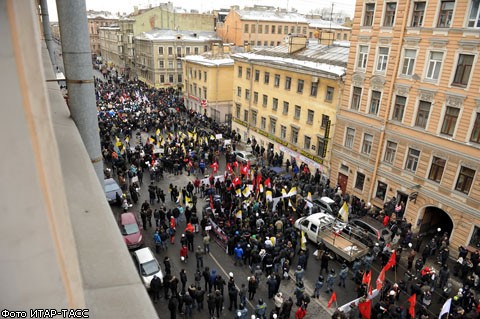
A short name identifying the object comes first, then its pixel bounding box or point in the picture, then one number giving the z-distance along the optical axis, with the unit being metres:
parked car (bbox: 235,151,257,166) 29.49
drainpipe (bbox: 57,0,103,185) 3.68
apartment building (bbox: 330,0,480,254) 17.88
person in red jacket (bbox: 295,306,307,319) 13.09
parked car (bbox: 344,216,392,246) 18.05
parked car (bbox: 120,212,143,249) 16.69
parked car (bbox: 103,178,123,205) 20.64
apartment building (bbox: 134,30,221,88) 56.44
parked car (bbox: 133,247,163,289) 14.26
